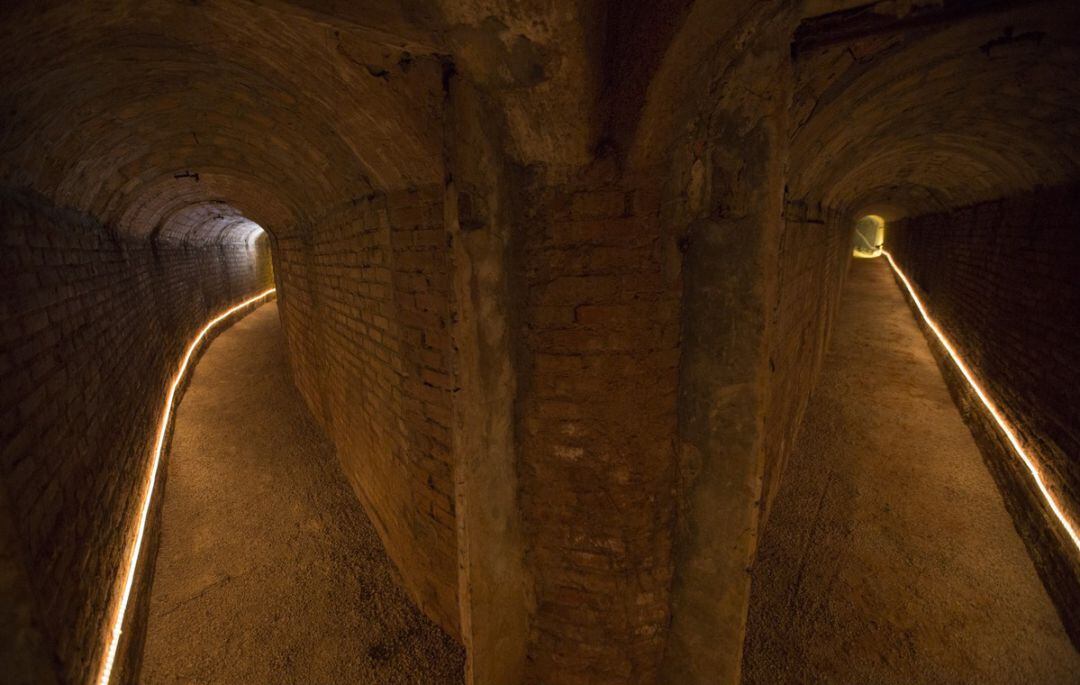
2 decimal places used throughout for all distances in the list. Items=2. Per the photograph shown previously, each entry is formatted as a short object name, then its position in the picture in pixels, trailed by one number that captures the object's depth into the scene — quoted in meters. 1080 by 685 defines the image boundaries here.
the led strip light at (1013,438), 3.27
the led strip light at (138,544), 2.40
